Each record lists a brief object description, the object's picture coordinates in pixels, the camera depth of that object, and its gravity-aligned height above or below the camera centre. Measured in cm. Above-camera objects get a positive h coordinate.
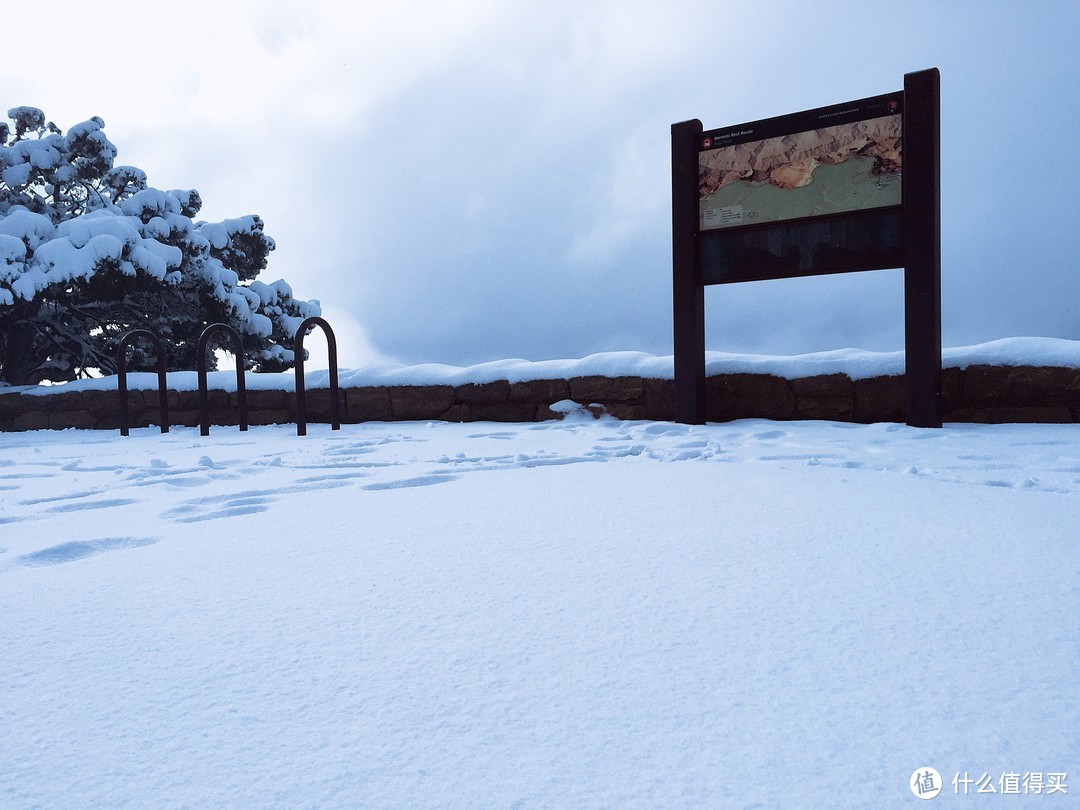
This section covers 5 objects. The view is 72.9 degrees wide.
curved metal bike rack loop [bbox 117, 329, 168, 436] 649 +15
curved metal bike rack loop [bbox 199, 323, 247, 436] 605 +12
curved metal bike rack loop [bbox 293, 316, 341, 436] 577 +17
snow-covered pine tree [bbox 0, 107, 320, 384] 908 +168
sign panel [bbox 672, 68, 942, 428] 463 +120
